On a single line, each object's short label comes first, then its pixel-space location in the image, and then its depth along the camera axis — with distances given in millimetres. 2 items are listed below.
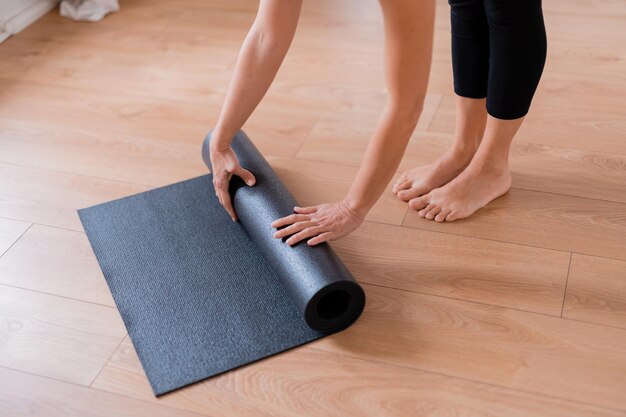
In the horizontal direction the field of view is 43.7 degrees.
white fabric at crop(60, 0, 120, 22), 2922
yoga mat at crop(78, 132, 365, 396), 1473
